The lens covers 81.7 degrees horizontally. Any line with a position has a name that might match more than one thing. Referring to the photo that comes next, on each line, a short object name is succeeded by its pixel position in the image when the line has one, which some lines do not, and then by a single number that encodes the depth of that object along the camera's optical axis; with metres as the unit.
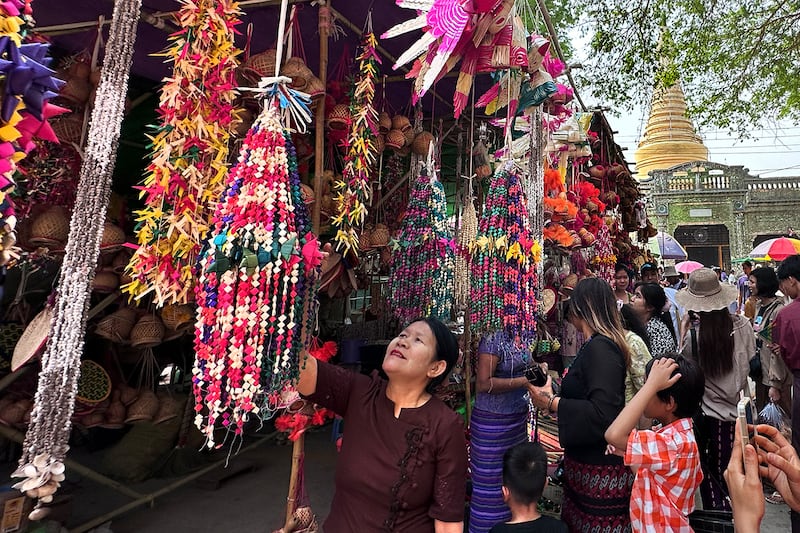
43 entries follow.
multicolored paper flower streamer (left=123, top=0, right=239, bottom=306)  1.61
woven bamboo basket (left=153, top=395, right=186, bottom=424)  2.78
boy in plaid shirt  1.63
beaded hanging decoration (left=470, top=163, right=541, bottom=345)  2.35
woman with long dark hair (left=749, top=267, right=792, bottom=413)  3.55
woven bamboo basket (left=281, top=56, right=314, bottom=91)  1.93
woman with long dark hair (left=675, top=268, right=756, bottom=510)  2.87
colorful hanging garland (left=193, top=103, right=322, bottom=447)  1.25
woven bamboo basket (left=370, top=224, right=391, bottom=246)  2.76
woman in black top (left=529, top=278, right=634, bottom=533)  1.80
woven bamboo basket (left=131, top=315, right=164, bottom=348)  2.29
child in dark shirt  1.63
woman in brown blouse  1.36
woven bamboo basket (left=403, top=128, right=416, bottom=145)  2.94
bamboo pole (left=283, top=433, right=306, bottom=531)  1.97
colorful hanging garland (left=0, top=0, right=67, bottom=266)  0.84
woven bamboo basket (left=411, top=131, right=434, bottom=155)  2.99
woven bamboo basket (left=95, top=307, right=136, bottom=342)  2.30
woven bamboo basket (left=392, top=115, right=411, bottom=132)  2.83
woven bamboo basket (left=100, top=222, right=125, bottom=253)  2.05
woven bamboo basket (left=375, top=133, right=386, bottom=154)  2.54
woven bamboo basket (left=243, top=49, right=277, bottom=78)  1.99
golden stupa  19.69
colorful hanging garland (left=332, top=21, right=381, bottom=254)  2.26
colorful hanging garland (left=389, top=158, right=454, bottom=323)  2.63
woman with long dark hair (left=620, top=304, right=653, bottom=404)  2.13
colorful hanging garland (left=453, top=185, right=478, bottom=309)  3.02
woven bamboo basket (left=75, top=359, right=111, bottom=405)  2.49
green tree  5.62
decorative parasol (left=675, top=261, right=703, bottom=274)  11.38
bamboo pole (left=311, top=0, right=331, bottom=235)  2.12
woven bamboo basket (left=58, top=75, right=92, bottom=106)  2.07
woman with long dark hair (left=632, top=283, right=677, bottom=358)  3.52
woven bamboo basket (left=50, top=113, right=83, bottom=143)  2.08
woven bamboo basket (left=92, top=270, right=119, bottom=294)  2.13
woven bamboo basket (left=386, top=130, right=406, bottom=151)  2.76
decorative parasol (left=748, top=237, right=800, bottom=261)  8.95
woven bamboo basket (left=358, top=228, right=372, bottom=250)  2.75
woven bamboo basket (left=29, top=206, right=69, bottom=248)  1.98
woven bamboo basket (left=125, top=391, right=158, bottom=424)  2.65
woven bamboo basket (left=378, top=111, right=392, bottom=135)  2.72
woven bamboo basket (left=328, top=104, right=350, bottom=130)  2.37
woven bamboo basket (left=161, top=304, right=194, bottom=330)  2.02
